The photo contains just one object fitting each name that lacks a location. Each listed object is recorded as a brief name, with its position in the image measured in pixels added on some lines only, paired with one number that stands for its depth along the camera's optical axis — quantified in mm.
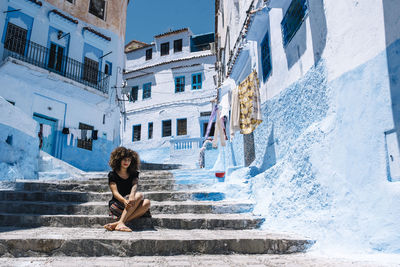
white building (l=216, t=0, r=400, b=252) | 3004
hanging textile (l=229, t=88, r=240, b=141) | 7378
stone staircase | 3043
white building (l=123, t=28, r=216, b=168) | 20391
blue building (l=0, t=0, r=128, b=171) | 11344
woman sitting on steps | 3758
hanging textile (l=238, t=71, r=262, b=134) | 6485
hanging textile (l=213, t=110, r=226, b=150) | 9862
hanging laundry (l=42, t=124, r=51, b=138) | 11982
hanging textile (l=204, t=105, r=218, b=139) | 11262
